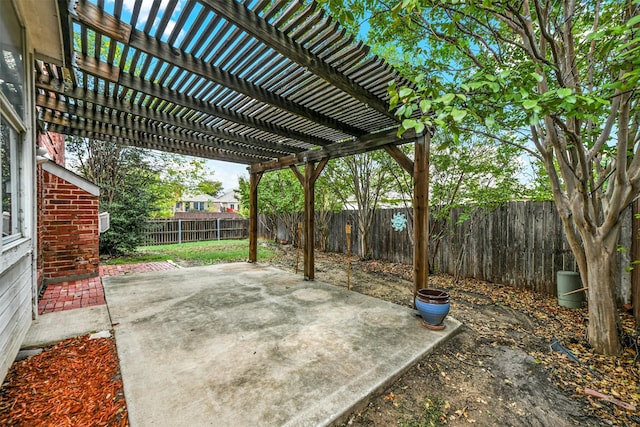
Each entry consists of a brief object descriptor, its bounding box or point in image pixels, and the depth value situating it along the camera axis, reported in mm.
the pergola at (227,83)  1972
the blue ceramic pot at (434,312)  2930
